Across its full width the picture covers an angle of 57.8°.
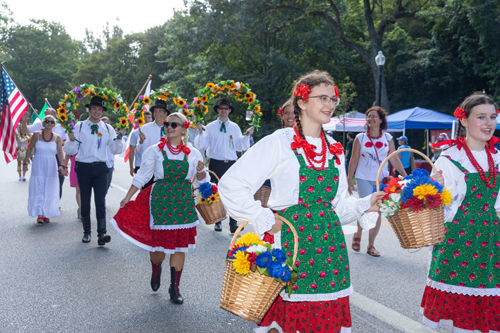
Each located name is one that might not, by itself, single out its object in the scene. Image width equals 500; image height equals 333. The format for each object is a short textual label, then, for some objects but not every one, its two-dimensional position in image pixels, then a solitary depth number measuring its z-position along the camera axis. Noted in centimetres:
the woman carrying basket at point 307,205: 259
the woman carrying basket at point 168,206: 493
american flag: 1214
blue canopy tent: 1750
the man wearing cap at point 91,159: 724
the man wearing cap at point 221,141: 869
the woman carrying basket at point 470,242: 342
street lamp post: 1719
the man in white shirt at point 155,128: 786
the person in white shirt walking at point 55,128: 1012
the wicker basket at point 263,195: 621
